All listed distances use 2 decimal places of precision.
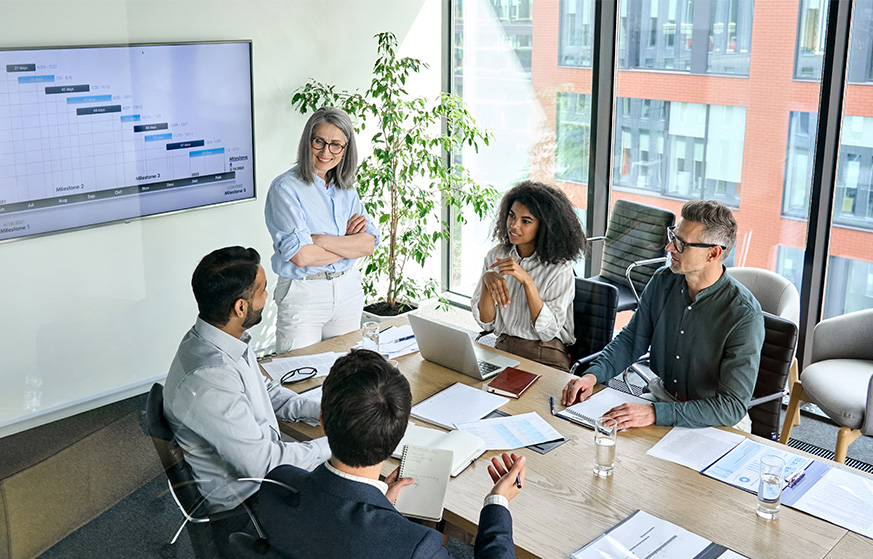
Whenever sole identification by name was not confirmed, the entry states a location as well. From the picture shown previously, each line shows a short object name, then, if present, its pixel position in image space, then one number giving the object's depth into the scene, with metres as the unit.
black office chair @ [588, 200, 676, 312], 4.62
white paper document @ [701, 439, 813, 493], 2.18
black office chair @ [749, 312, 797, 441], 2.88
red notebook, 2.77
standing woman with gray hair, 3.60
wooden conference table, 1.92
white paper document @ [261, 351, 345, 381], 2.96
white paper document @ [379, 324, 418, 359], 3.15
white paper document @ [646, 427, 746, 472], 2.29
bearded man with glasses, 2.53
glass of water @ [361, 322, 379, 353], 3.07
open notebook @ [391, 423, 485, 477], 2.29
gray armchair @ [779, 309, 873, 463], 3.38
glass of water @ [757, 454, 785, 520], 1.99
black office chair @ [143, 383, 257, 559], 2.26
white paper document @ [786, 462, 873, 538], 1.98
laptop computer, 2.87
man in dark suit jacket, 1.59
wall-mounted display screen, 3.74
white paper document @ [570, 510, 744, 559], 1.87
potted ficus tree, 5.01
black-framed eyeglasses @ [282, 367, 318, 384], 2.88
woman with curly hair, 3.29
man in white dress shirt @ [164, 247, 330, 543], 2.21
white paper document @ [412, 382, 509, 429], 2.58
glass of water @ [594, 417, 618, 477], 2.21
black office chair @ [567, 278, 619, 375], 3.33
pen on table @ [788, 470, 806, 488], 2.16
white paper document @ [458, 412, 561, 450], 2.43
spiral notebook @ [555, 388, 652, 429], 2.56
